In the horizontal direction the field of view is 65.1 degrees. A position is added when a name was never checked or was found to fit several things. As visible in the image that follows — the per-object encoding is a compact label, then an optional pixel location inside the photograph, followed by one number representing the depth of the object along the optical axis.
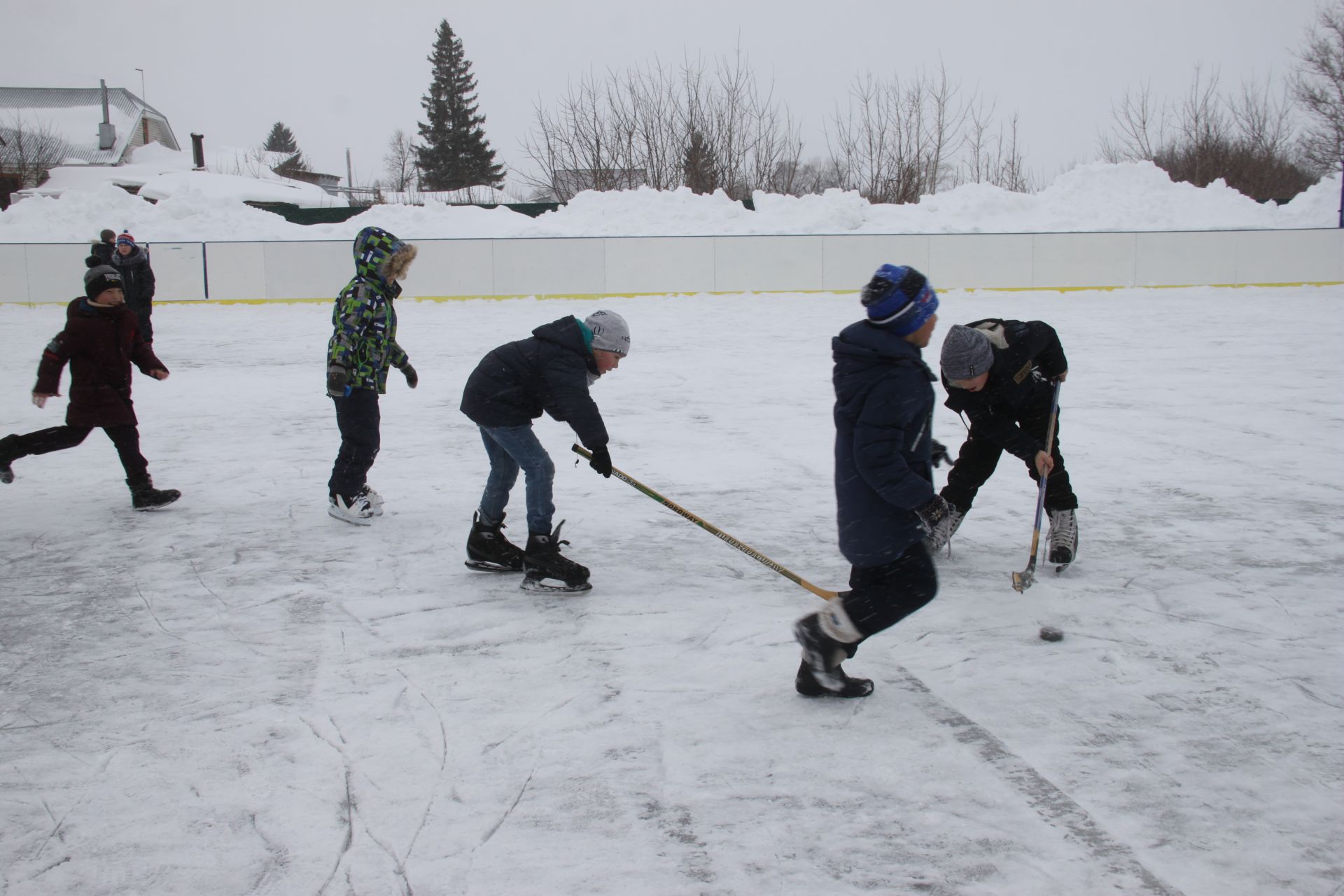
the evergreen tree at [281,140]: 95.19
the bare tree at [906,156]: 28.25
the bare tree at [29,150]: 39.06
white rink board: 16.66
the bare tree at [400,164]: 48.47
